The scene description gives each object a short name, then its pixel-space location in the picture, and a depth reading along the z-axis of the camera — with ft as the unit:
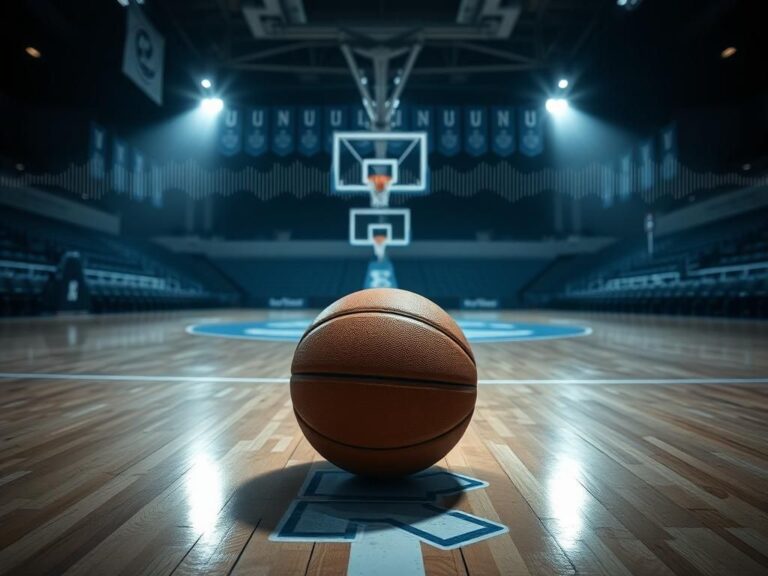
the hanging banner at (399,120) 52.19
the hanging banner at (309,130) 52.03
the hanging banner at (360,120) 52.34
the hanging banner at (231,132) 52.65
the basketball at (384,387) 4.67
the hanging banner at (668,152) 53.62
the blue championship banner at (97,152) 51.88
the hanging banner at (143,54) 35.86
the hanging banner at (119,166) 56.24
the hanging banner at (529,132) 52.09
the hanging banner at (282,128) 51.93
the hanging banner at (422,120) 51.88
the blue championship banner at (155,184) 64.69
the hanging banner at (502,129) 52.08
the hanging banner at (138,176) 60.75
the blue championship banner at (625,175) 62.23
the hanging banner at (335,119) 52.06
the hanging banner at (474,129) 51.72
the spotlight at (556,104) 52.70
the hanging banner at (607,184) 66.03
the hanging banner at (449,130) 51.67
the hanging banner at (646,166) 58.18
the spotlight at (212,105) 52.24
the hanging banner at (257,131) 52.11
